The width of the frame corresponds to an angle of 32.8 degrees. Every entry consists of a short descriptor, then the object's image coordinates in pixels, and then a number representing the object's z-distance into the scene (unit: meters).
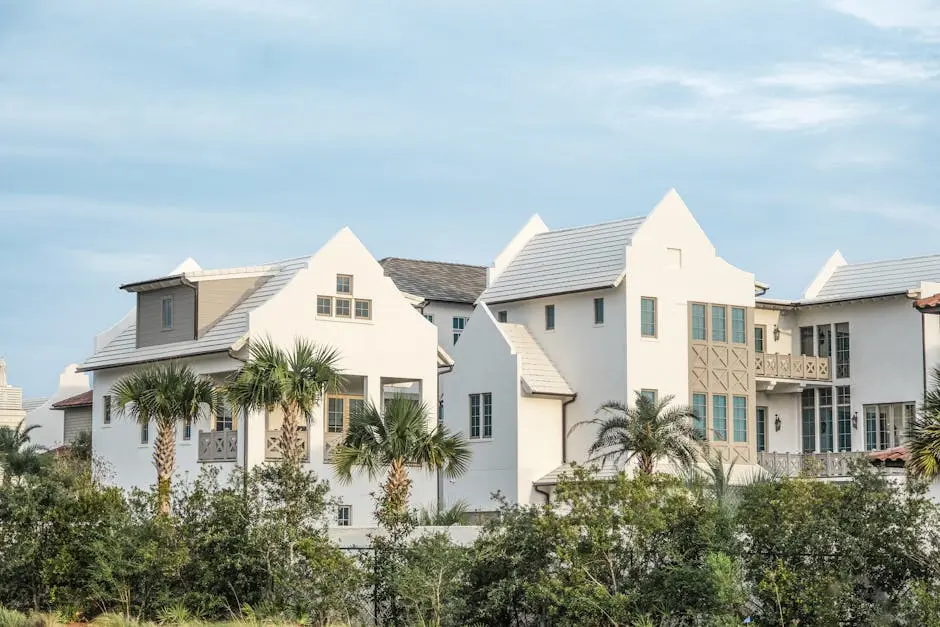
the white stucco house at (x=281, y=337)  46.41
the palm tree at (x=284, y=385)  39.00
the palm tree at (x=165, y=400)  41.38
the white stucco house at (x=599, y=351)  51.50
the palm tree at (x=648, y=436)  46.06
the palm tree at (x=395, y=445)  40.16
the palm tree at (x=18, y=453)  58.00
